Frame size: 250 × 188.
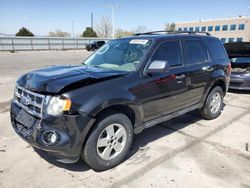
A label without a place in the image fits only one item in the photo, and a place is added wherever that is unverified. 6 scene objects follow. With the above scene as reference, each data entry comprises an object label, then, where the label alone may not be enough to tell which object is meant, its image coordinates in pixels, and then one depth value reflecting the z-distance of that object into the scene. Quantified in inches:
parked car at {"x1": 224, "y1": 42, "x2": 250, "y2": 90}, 283.6
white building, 2114.3
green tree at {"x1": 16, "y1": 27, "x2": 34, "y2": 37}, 1405.5
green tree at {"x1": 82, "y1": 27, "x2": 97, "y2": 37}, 1688.7
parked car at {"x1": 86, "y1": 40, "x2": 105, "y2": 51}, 1091.7
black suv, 100.5
